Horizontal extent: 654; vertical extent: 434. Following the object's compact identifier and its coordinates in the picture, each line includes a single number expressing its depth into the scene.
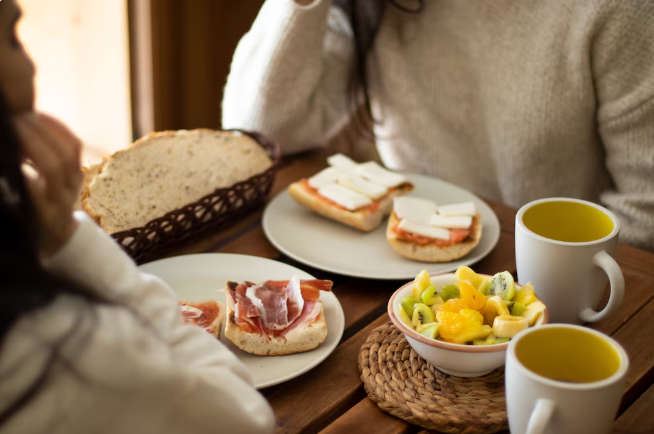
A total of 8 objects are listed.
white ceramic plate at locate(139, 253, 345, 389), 0.82
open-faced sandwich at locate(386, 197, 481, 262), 1.03
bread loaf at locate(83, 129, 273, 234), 1.02
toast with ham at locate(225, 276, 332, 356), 0.78
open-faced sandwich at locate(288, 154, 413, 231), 1.12
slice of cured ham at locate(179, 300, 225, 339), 0.80
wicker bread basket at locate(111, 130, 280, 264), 0.96
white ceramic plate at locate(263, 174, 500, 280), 1.01
